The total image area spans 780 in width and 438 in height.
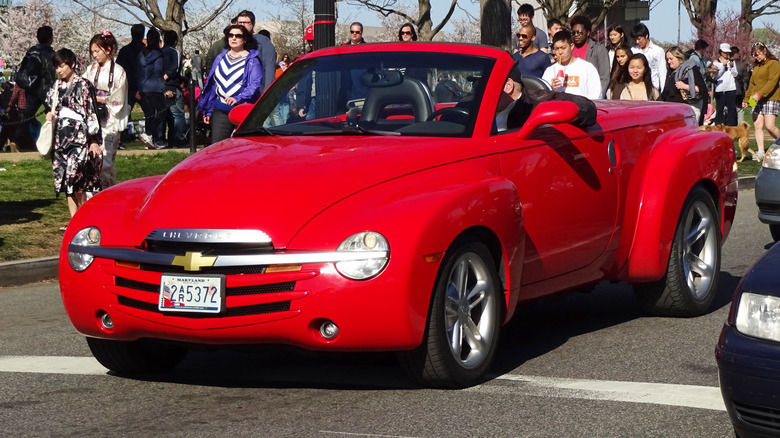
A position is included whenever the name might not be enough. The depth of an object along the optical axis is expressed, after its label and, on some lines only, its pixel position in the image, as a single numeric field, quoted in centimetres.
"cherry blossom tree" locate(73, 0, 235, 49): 3988
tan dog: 2109
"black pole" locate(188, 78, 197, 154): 1858
